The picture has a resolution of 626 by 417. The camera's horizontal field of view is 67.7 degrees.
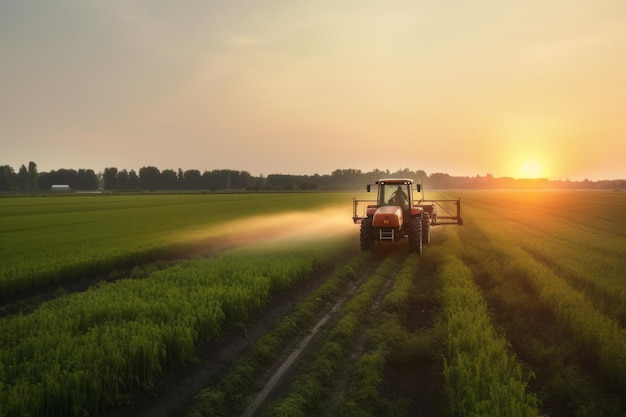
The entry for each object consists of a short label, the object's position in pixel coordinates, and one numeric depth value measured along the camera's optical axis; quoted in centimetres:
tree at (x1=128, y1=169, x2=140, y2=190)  17500
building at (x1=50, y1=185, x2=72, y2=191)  15225
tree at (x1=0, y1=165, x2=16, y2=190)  15100
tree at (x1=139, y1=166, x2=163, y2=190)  17462
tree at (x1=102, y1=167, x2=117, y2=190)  17886
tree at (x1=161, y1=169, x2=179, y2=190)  17500
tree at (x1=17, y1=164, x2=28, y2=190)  15812
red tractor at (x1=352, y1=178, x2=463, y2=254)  1927
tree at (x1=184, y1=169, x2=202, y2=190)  17575
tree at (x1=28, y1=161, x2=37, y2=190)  15625
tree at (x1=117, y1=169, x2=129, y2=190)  17438
